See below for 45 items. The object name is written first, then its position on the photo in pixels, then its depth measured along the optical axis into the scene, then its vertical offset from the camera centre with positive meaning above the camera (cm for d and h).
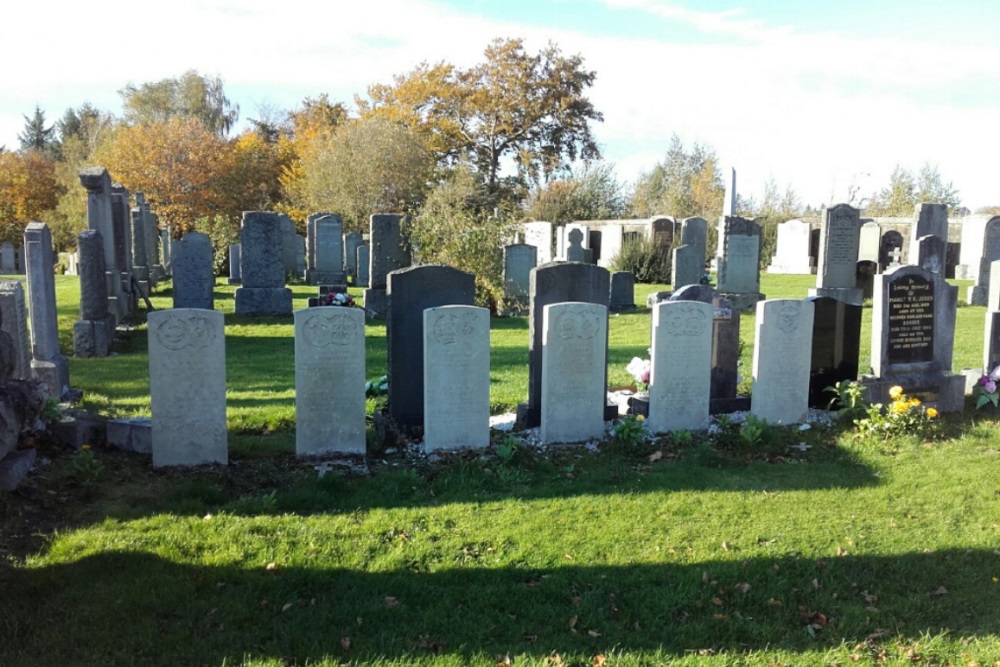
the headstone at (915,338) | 770 -82
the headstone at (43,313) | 814 -72
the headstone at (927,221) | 2044 +93
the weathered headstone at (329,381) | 617 -105
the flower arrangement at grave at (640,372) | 812 -125
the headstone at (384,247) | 1672 +7
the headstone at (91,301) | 1105 -79
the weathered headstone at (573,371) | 668 -103
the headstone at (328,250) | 2166 -2
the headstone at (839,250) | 1683 +12
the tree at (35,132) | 5791 +845
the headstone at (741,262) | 1736 -18
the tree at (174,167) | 3325 +348
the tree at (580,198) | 3656 +263
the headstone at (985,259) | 1730 -4
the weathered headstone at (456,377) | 639 -104
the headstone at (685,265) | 1847 -27
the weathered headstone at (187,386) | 587 -105
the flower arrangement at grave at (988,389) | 770 -132
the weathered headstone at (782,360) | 723 -98
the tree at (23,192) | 3562 +258
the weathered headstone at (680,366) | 697 -101
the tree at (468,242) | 1580 +19
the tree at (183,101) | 4509 +877
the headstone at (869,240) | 2403 +49
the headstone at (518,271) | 1656 -41
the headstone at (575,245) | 2102 +21
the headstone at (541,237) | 2702 +54
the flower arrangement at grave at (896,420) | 699 -147
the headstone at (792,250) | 2920 +19
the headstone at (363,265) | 2273 -44
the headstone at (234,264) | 2330 -47
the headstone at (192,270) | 1490 -42
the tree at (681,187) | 4000 +395
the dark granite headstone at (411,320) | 717 -65
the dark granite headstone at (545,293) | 736 -39
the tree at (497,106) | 4134 +775
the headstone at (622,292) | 1673 -84
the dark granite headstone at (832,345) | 779 -90
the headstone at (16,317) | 699 -65
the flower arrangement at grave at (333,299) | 1409 -90
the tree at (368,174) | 3105 +304
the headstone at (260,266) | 1571 -35
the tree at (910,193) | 4100 +347
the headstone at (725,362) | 780 -108
